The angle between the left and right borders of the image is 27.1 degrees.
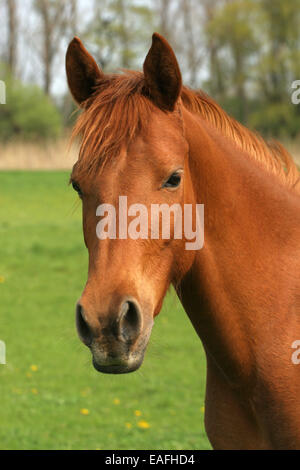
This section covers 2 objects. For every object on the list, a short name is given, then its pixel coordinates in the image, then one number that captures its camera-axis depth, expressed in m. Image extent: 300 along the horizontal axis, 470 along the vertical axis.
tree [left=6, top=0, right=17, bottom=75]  35.75
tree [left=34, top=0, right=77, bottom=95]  35.06
